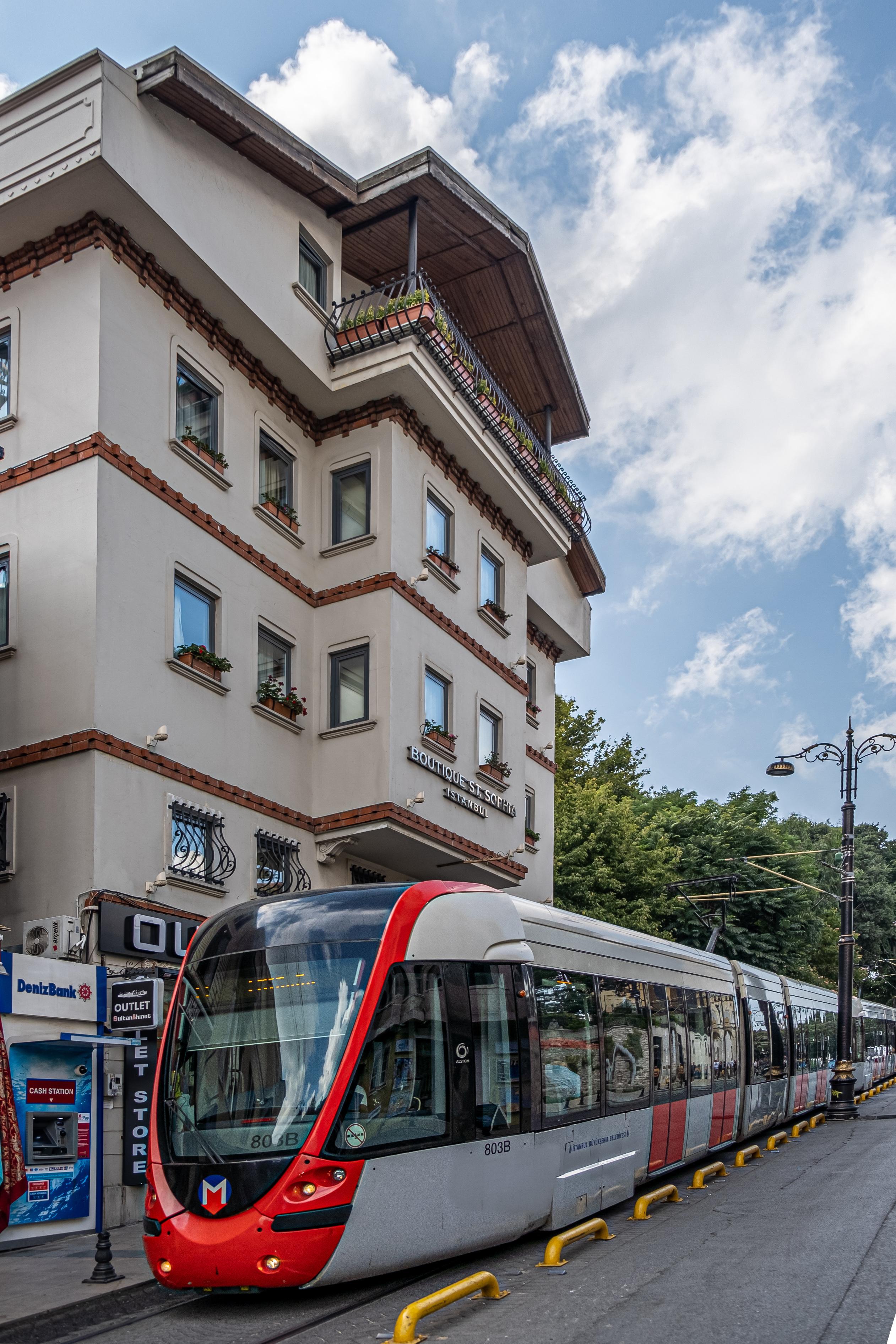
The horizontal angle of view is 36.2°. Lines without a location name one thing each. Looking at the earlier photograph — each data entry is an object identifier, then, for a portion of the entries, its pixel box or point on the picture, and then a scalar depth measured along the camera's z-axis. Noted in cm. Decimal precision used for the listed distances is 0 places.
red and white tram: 940
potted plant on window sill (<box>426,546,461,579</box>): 2238
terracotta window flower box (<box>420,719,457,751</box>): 2150
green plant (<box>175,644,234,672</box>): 1845
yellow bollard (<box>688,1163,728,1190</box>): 1563
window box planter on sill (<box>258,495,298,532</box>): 2095
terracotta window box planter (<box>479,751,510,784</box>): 2402
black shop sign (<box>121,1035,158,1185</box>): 1595
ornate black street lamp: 2781
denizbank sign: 1445
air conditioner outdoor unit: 1566
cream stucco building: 1698
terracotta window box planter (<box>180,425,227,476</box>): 1909
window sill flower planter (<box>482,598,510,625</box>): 2469
